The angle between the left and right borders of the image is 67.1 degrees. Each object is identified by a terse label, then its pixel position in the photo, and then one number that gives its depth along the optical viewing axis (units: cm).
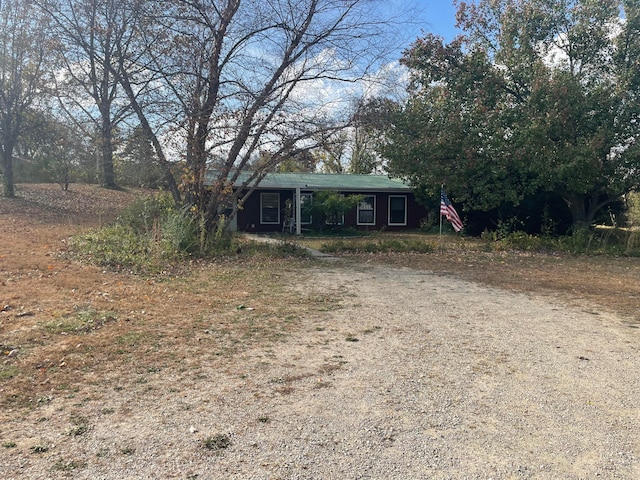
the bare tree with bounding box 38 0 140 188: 1230
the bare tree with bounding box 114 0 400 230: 1201
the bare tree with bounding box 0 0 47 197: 1902
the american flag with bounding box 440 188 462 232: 1284
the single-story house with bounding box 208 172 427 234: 2000
